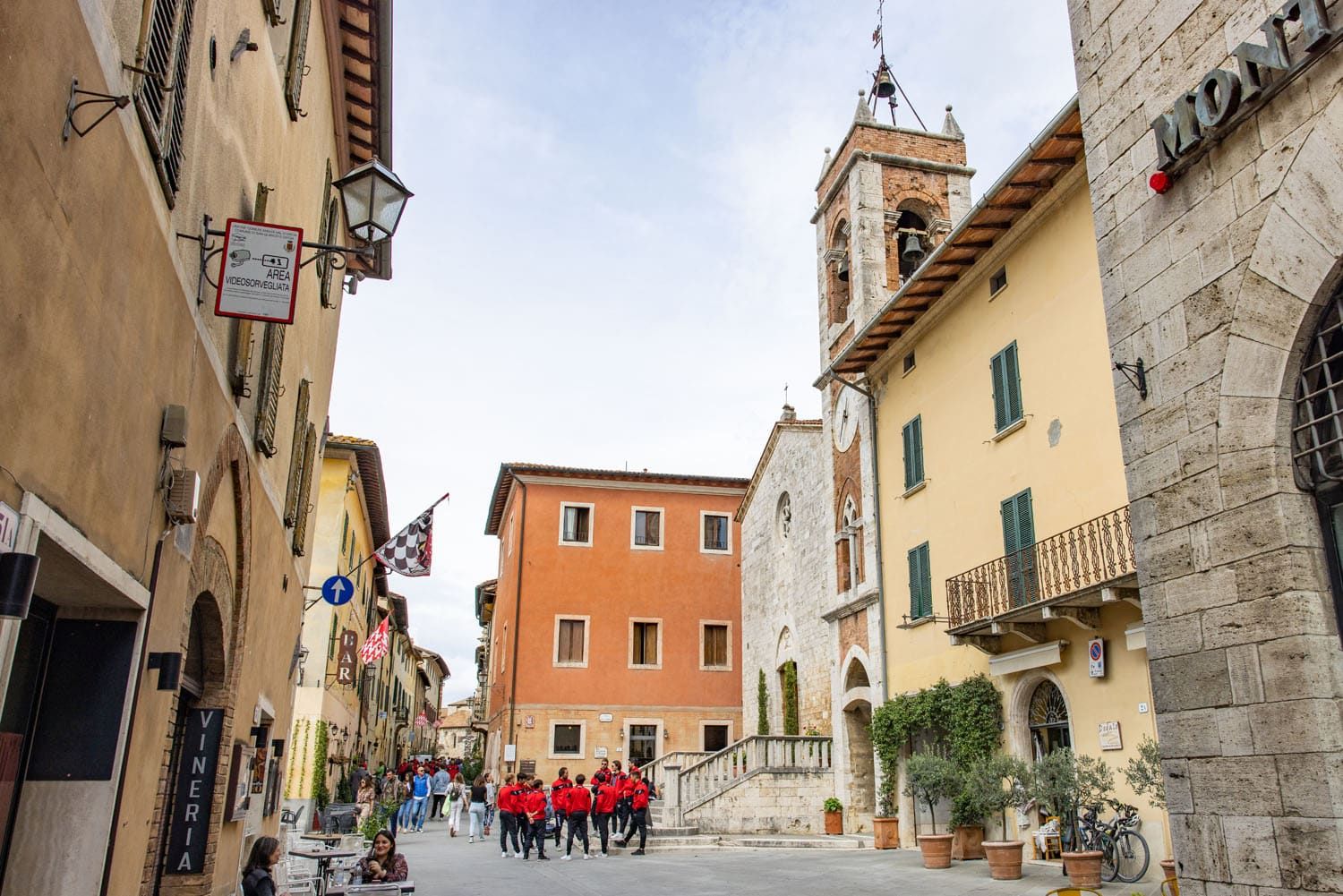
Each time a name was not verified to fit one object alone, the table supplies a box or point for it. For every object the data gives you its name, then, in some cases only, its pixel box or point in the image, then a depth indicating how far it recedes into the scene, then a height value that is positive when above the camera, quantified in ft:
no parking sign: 44.21 +5.26
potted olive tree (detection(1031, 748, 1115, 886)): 41.91 -0.03
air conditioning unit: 19.79 +5.09
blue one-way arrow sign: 44.21 +7.58
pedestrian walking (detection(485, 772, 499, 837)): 87.78 -1.80
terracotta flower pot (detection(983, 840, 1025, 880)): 42.70 -2.89
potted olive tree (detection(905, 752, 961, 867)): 48.62 -0.07
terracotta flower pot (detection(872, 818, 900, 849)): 60.70 -2.82
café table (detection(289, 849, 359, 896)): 35.99 -2.66
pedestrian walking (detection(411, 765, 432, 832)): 87.20 -1.58
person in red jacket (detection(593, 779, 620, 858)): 62.03 -1.55
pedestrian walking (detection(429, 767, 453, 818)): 101.06 -1.06
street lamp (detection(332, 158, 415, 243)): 24.03 +12.90
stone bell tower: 69.51 +34.20
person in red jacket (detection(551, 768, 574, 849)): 61.00 -0.99
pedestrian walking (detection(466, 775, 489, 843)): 73.51 -2.07
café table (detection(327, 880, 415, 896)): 27.17 -2.87
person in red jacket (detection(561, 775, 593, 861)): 59.72 -1.51
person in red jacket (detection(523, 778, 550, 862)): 59.26 -2.17
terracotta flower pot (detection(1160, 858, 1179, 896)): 35.65 -2.72
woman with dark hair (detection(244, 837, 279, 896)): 24.97 -2.18
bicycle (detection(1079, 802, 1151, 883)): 40.32 -2.26
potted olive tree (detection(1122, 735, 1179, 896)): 38.24 +0.42
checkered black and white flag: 50.57 +10.67
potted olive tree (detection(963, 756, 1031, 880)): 42.91 -0.39
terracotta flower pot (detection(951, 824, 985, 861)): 51.06 -2.79
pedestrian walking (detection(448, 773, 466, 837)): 80.84 -2.01
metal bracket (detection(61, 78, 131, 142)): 13.02 +8.22
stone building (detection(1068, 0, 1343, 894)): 16.89 +6.21
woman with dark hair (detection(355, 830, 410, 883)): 31.30 -2.56
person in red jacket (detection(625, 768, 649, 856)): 61.31 -1.50
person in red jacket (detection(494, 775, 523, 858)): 61.21 -1.99
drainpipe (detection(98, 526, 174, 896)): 17.83 +0.93
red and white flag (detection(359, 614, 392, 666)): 74.49 +8.89
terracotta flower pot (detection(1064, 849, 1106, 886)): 39.01 -2.94
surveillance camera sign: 20.20 +9.43
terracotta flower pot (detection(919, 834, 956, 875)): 48.55 -2.94
